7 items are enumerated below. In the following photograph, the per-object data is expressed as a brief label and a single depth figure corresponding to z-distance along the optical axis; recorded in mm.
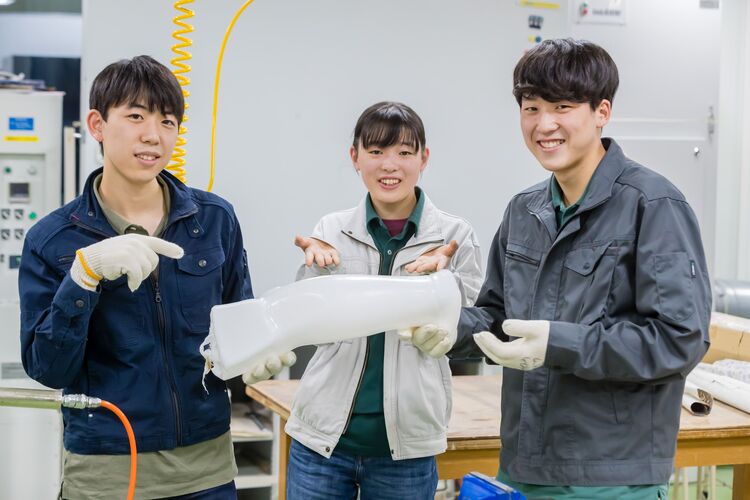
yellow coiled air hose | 1983
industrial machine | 3137
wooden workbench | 2090
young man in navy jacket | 1500
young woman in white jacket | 1807
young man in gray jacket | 1380
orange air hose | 1307
